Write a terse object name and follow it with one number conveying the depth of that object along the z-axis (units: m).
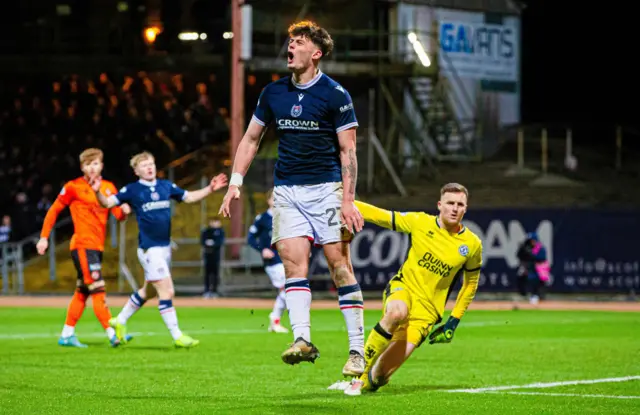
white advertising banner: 45.31
